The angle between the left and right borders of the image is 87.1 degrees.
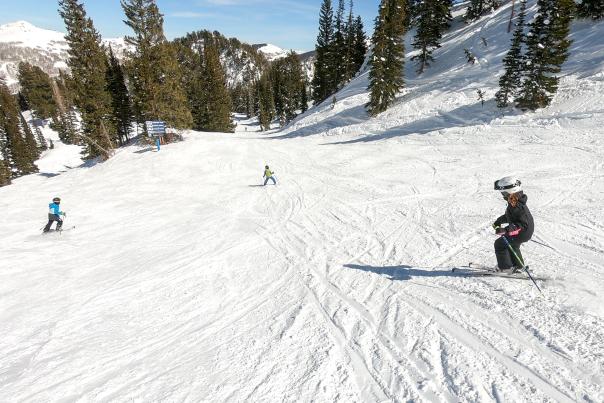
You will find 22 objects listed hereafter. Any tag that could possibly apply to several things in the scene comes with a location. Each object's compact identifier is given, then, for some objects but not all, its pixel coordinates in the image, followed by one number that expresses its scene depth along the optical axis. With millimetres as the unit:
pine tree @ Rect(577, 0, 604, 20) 31122
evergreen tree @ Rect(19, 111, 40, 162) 66169
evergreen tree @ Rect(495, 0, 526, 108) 23422
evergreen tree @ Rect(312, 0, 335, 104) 56944
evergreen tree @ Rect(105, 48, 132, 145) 40906
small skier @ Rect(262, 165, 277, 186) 17609
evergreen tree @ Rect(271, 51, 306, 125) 83438
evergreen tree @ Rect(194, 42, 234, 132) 48594
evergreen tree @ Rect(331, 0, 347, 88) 54094
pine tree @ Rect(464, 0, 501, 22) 48656
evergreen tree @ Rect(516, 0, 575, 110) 21406
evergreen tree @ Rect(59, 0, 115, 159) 29308
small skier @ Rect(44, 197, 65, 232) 13359
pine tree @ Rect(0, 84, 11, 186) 46456
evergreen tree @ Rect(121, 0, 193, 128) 30031
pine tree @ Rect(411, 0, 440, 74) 36656
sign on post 30406
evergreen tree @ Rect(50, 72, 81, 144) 77188
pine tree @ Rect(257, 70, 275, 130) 71375
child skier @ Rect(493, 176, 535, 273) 5969
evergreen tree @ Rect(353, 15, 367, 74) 58656
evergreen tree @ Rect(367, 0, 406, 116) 31328
